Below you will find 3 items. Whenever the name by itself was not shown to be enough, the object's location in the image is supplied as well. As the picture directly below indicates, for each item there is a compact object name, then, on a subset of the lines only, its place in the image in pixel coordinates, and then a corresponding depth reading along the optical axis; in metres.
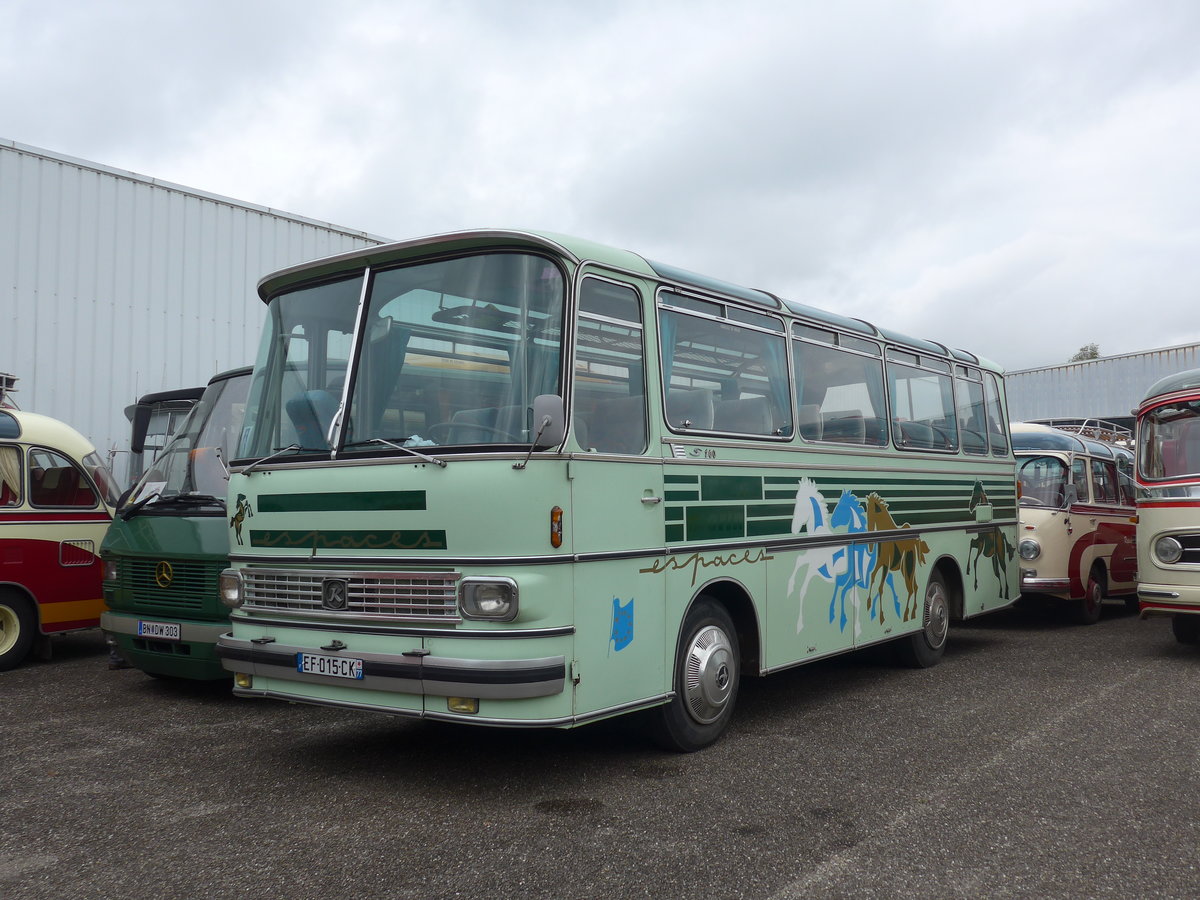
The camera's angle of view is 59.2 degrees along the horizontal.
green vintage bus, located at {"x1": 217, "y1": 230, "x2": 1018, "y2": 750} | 5.16
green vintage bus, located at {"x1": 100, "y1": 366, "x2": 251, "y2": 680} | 7.64
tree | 62.94
